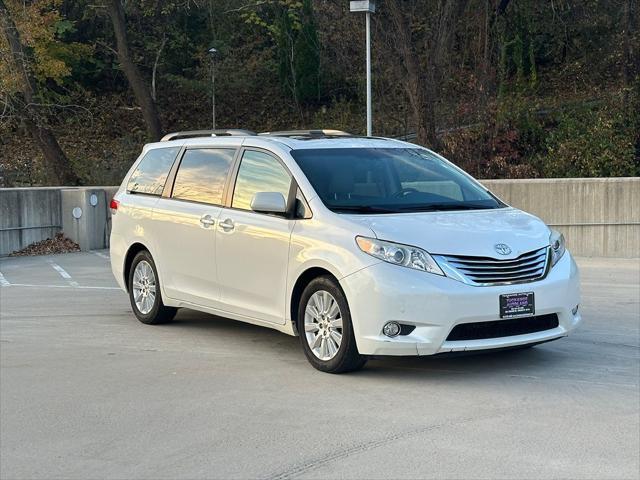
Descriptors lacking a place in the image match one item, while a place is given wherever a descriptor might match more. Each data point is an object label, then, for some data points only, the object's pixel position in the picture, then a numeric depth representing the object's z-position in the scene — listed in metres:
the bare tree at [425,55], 22.52
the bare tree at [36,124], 25.48
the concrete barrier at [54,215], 16.23
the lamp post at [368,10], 17.92
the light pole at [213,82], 38.70
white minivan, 6.57
